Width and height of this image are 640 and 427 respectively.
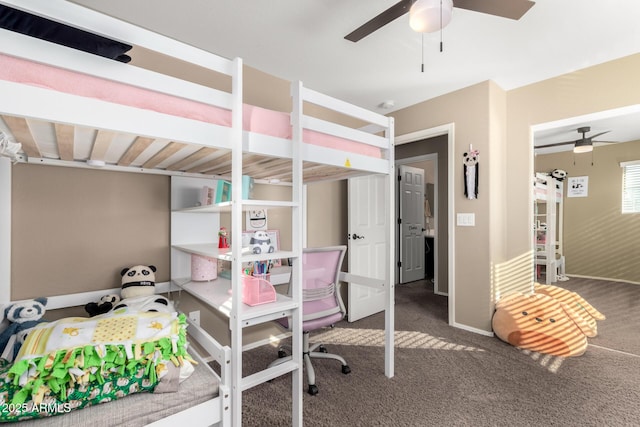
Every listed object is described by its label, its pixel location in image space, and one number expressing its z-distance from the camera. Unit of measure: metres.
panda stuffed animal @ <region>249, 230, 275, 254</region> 1.41
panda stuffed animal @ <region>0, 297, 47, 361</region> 1.33
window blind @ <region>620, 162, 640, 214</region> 4.11
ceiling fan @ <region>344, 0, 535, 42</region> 1.44
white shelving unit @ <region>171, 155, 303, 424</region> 1.23
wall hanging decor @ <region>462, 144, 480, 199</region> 2.92
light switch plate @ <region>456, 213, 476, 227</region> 2.95
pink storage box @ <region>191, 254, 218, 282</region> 2.00
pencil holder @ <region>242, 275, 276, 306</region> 1.43
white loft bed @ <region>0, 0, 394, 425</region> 0.90
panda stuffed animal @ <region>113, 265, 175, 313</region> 1.71
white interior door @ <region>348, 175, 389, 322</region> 3.26
